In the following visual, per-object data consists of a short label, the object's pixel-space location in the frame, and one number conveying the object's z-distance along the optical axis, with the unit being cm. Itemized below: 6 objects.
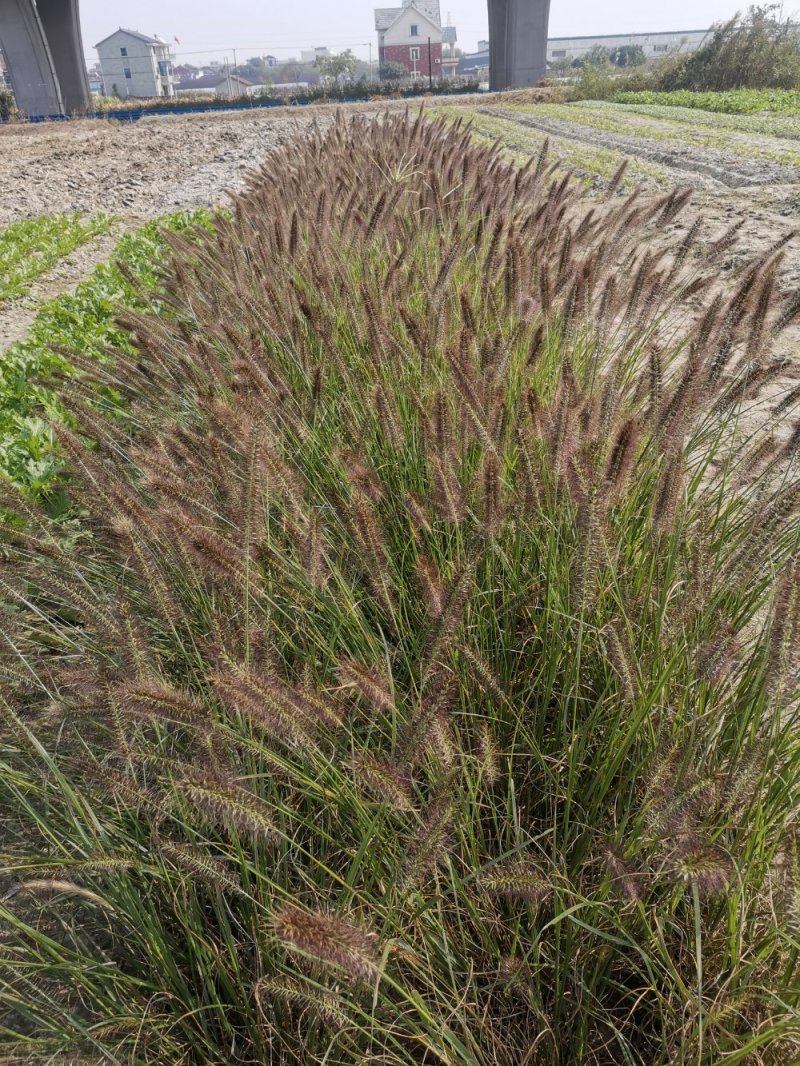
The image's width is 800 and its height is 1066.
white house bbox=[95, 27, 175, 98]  8088
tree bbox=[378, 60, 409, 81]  8256
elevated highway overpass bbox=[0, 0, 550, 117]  4322
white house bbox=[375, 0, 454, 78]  9119
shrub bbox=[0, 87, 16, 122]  4272
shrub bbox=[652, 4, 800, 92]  3269
